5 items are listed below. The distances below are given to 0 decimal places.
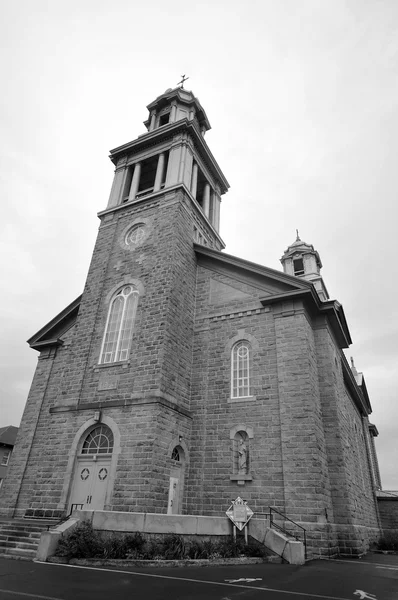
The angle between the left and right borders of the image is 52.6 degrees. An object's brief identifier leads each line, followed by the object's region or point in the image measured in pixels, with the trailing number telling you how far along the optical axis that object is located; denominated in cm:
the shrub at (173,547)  949
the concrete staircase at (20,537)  1020
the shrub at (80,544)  923
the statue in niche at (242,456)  1434
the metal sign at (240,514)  1116
